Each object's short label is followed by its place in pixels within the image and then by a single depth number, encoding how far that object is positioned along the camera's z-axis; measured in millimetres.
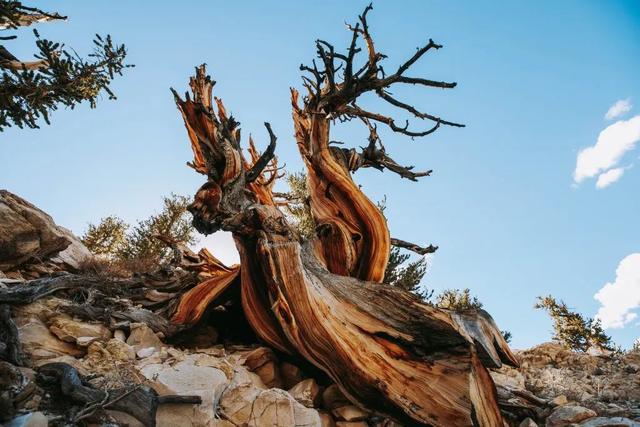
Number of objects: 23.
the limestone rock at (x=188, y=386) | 1889
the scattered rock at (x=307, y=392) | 2439
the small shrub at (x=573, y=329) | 9108
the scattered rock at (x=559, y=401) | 2686
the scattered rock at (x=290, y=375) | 2842
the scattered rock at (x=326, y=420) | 2346
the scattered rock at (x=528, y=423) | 2344
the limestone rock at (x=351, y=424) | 2371
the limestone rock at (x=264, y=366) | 2758
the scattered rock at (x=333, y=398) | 2545
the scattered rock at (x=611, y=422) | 2140
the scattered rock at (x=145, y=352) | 2473
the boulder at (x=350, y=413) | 2398
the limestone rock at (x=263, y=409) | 2041
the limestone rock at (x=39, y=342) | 2254
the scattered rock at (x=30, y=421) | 1355
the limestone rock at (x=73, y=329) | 2482
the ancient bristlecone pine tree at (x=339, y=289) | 2430
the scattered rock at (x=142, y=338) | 2704
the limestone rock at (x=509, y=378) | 3333
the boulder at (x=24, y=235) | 4141
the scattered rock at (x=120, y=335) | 2693
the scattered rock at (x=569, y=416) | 2330
